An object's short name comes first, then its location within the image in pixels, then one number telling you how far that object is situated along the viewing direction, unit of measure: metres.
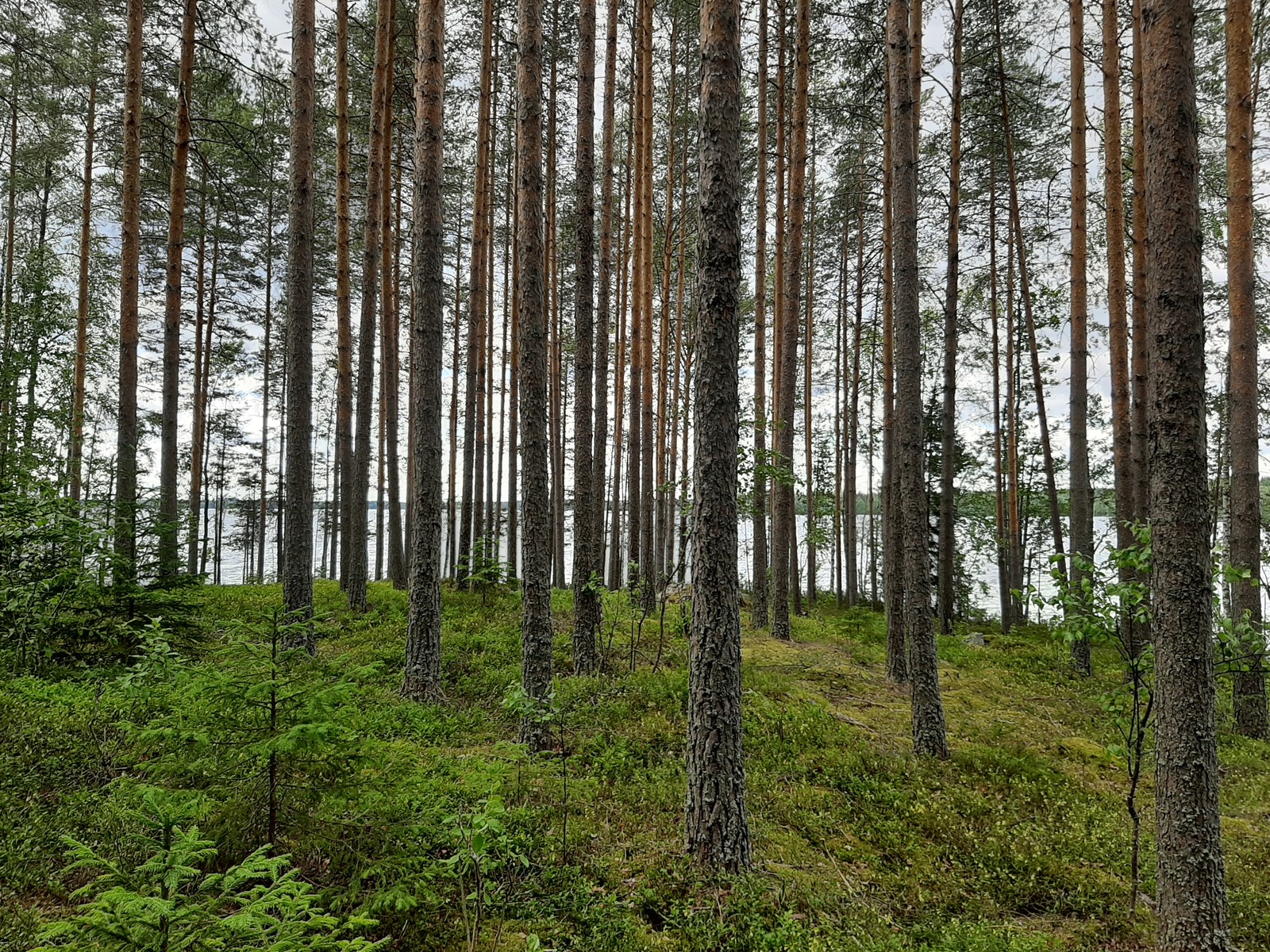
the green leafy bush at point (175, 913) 1.66
